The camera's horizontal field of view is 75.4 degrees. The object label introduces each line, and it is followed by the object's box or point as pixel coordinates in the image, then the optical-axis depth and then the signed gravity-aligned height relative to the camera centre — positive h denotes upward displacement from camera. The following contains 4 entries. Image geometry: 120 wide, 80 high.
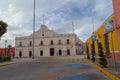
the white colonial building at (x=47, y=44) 28.20 +1.00
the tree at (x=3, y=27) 17.25 +4.63
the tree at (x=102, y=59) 5.44 -0.95
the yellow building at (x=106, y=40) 8.24 +0.68
